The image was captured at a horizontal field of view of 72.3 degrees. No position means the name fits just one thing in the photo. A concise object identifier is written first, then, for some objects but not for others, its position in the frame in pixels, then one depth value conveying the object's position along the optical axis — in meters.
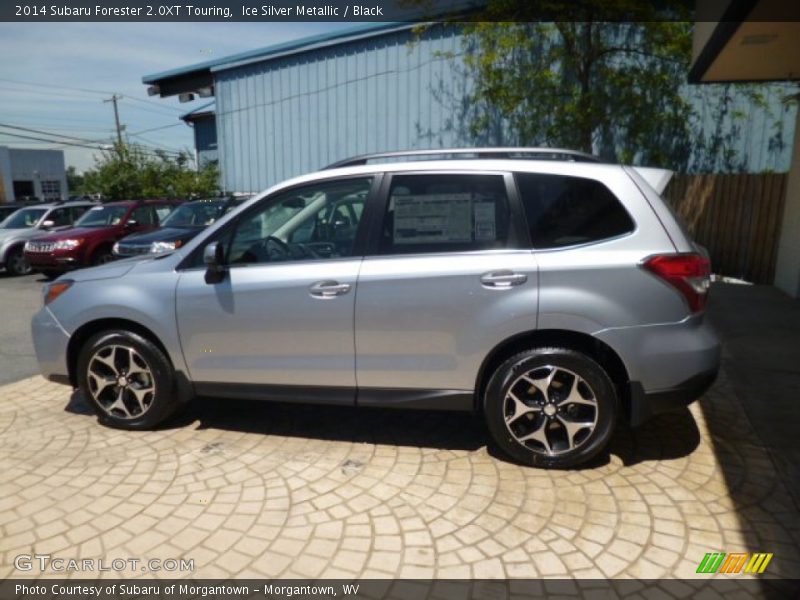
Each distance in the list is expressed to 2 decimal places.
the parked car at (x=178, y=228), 9.12
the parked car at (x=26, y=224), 12.13
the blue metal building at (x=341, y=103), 12.09
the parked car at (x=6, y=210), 15.42
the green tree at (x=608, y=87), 9.75
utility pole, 47.12
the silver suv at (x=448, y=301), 3.08
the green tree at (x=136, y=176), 19.06
